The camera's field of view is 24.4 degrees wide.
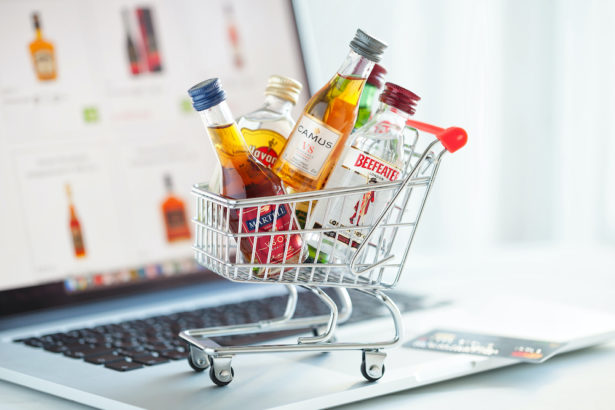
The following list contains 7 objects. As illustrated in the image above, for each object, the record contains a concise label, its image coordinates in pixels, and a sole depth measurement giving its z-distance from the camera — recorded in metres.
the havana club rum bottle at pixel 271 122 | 0.87
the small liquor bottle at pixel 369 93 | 0.88
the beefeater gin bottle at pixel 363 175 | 0.83
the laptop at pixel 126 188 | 0.99
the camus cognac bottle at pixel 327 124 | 0.83
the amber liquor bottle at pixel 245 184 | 0.81
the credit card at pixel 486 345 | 0.87
